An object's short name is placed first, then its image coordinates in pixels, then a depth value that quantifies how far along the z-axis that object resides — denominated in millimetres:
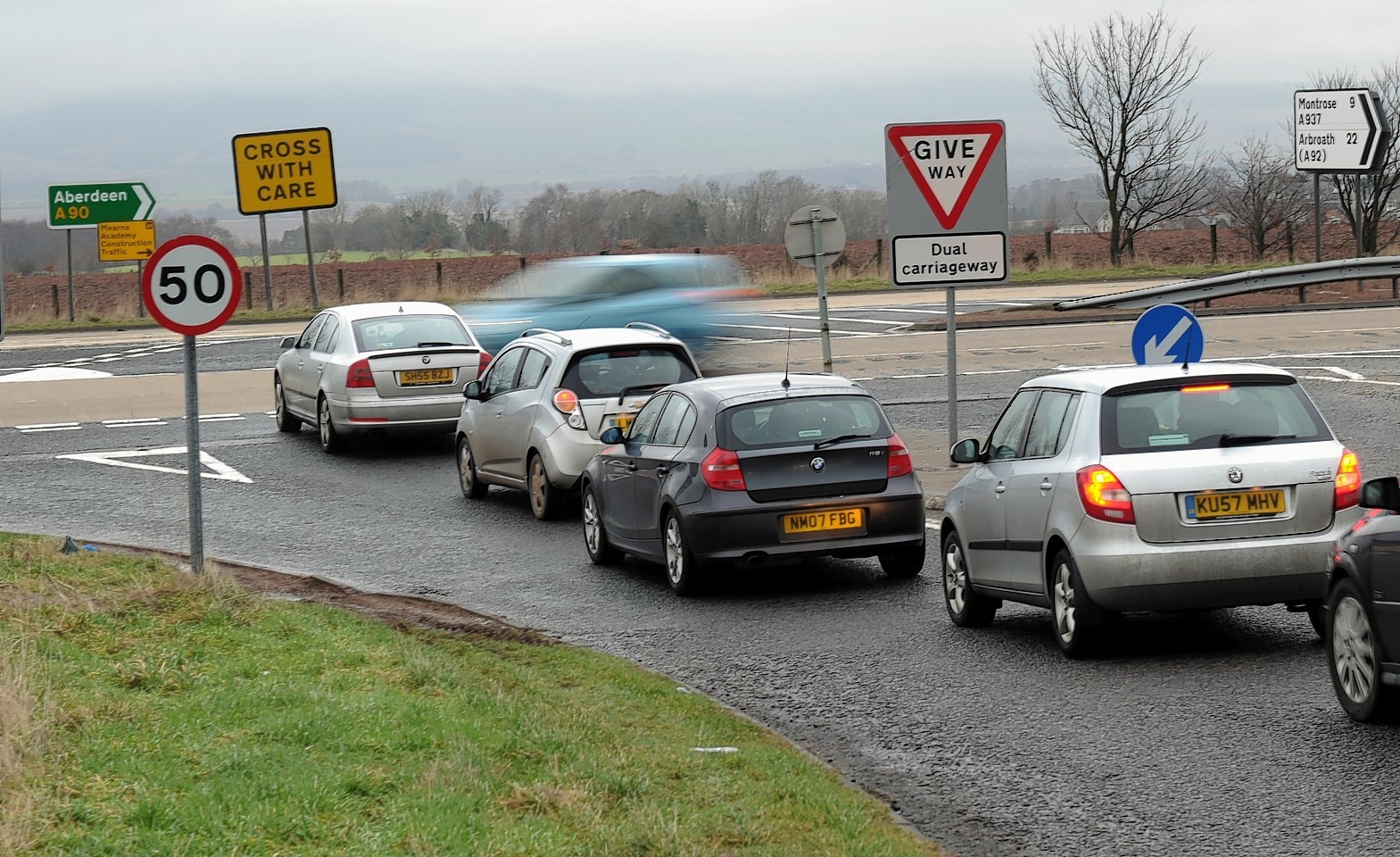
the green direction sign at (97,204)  50750
